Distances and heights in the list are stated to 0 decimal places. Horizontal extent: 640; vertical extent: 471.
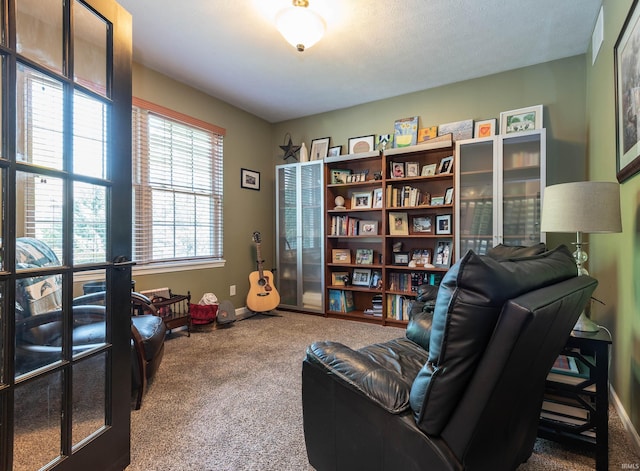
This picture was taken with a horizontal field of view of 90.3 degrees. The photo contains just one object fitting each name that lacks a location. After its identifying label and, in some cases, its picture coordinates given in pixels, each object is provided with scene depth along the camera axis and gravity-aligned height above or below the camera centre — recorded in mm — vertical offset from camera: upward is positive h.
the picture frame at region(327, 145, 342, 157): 4133 +1095
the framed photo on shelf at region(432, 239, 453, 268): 3338 -199
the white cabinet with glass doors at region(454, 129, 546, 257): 2893 +430
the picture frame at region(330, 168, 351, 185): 3994 +747
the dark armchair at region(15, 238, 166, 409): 1019 -289
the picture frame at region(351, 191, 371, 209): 3879 +439
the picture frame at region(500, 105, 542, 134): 2988 +1117
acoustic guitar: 3840 -702
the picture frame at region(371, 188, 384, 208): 3750 +443
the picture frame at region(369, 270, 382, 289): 3791 -537
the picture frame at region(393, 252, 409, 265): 3631 -266
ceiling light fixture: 2092 +1424
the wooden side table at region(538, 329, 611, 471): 1350 -750
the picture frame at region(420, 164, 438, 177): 3469 +721
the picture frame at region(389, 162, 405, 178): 3605 +739
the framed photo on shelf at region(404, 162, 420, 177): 3554 +738
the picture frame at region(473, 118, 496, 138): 3223 +1097
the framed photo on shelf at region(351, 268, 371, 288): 3908 -521
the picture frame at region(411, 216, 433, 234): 3531 +114
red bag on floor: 3256 -808
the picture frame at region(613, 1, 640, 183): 1532 +723
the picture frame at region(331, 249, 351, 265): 4012 -254
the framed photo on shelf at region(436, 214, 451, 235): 3377 +118
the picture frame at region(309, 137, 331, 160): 4219 +1164
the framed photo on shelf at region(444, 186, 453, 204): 3308 +408
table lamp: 1522 +125
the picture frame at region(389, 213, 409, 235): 3654 +138
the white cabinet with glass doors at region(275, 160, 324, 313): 4082 -12
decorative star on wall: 4355 +1171
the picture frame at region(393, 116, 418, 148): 3629 +1191
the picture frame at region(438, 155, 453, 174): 3310 +741
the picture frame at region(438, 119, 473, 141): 3326 +1125
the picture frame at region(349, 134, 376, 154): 3923 +1143
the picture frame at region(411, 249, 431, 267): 3496 -247
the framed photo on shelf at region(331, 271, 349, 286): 4004 -545
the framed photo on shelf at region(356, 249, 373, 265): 3875 -268
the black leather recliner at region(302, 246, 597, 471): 827 -485
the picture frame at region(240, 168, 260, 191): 4168 +755
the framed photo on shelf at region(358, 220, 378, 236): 3862 +98
